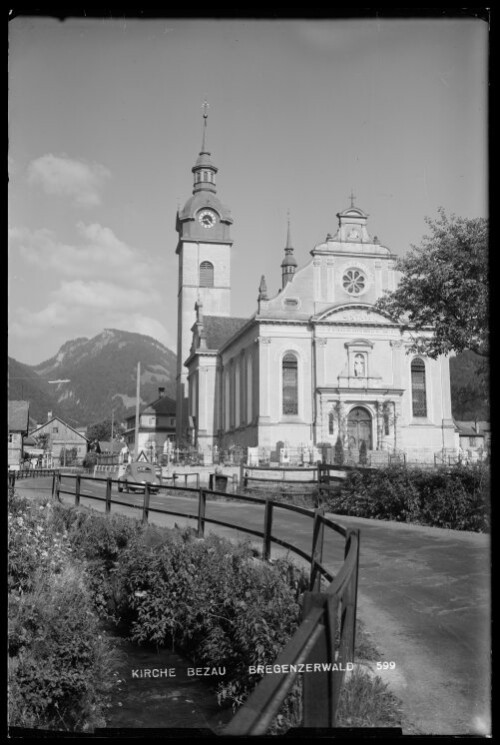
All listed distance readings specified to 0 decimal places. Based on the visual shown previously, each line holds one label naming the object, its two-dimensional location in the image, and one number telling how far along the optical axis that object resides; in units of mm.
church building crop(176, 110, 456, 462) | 38562
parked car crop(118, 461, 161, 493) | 23109
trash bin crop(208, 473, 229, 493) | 20672
